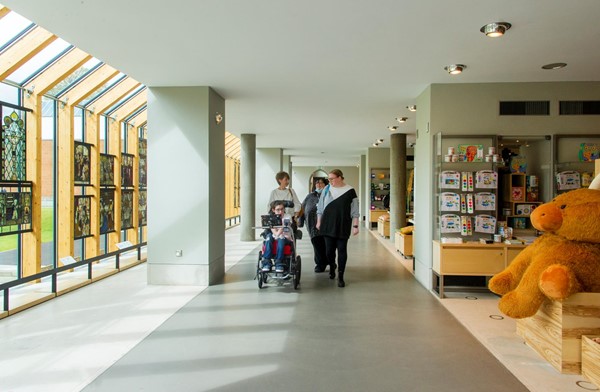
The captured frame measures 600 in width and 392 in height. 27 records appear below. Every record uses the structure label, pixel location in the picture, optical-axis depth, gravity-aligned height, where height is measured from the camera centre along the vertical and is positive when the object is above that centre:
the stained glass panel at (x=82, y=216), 7.14 -0.29
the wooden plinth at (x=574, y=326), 3.29 -0.96
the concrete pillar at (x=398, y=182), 11.59 +0.38
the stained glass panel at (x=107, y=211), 7.86 -0.22
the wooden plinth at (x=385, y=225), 12.83 -0.84
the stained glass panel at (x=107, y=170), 7.92 +0.52
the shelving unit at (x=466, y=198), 5.77 -0.02
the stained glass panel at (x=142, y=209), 9.42 -0.23
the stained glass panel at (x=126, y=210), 8.70 -0.23
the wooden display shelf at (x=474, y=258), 5.56 -0.77
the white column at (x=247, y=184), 11.98 +0.36
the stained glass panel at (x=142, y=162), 9.43 +0.77
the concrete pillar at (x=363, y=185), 18.13 +0.49
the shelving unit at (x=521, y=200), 5.92 -0.06
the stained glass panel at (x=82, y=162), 7.09 +0.58
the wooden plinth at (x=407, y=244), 8.97 -0.96
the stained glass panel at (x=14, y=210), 5.31 -0.14
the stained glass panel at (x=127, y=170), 8.67 +0.55
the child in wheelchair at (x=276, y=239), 6.11 -0.57
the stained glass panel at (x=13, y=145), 5.37 +0.67
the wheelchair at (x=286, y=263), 6.11 -0.90
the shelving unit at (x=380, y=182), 15.23 +0.50
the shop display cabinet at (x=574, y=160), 5.75 +0.47
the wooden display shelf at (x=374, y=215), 15.77 -0.64
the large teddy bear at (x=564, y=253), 3.39 -0.46
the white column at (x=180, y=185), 6.43 +0.19
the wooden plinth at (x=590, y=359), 3.02 -1.14
